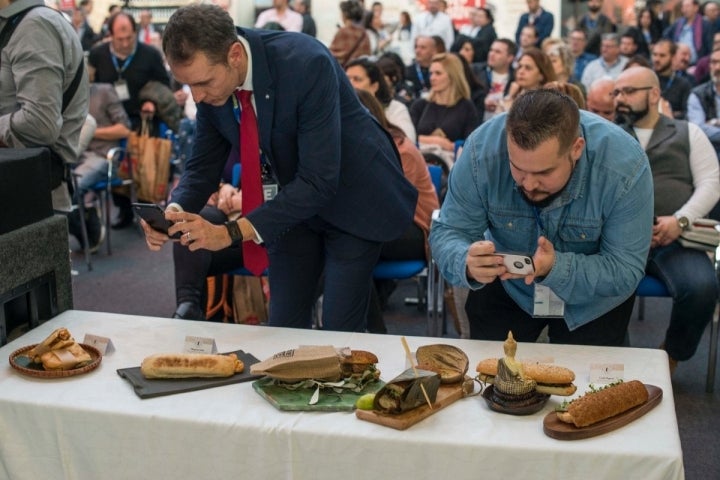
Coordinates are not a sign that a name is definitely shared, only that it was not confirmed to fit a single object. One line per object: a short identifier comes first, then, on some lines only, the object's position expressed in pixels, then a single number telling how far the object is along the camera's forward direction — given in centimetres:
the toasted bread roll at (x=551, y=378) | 177
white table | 160
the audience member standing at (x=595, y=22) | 989
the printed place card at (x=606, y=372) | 187
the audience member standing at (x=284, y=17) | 967
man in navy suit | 214
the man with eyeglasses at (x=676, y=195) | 329
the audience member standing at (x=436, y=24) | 972
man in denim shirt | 201
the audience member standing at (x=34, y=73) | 279
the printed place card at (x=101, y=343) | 208
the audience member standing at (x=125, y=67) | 624
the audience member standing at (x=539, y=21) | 983
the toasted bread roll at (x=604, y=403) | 163
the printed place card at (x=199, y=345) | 203
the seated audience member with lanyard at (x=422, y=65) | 745
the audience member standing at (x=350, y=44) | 552
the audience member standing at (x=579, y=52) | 877
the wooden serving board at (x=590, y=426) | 162
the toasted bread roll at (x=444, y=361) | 184
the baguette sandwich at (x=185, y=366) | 189
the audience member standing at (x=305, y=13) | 991
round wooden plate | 192
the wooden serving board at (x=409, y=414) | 166
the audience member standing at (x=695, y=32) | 930
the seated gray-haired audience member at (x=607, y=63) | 788
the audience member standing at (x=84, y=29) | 1001
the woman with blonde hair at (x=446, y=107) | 540
